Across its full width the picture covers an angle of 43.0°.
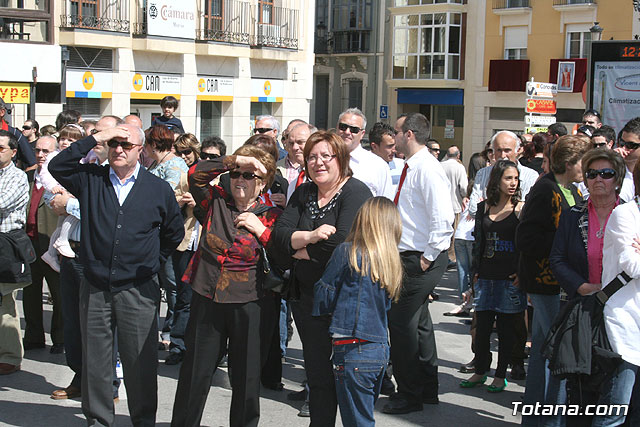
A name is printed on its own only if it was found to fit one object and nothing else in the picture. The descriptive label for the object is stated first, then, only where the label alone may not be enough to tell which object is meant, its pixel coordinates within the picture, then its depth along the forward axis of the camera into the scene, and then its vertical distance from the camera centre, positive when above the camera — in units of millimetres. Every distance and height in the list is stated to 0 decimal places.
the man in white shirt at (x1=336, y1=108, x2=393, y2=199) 6543 -342
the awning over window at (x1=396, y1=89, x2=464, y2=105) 38969 +1121
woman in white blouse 4727 -1078
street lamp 21433 +2433
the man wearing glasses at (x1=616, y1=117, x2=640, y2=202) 7055 -166
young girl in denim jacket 4535 -1016
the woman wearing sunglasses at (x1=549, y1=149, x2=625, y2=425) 5031 -641
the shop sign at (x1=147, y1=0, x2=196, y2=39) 25906 +3102
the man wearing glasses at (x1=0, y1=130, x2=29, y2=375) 6539 -888
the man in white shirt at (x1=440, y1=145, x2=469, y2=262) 11828 -879
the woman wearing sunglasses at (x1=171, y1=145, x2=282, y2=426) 5230 -1198
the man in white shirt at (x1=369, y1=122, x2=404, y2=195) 9531 -265
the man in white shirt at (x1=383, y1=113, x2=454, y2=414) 6039 -1069
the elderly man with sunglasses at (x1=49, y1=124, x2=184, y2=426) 5375 -1017
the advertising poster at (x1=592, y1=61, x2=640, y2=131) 12789 +507
